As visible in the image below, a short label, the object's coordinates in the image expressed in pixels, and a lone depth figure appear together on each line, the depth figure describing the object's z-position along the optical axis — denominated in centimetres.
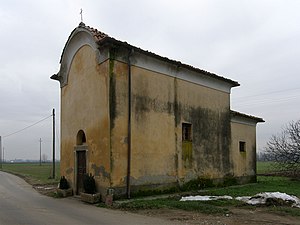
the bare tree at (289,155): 2597
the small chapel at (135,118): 1396
